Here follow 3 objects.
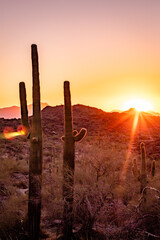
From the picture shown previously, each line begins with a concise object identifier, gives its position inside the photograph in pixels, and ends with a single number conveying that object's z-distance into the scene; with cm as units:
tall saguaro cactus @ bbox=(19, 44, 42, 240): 692
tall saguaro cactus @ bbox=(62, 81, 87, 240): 727
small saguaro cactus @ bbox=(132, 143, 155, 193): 1095
